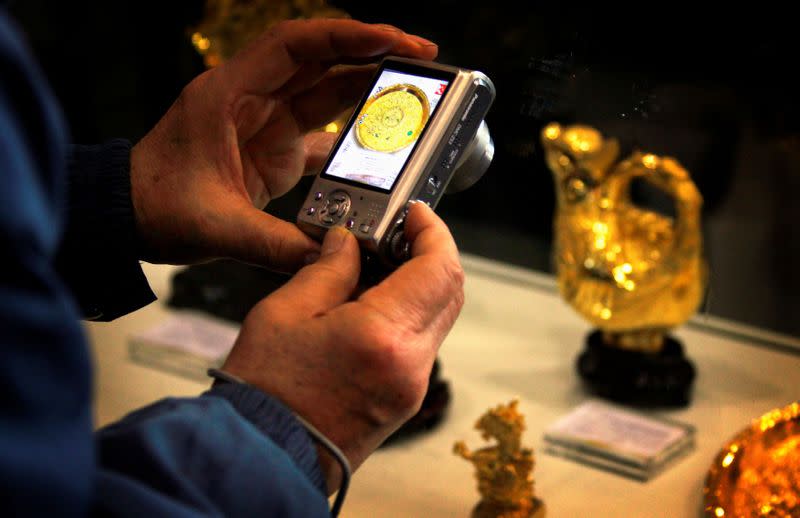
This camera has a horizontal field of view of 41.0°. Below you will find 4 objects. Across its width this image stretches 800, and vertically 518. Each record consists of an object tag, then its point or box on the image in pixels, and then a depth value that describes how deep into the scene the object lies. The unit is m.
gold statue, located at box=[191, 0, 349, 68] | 0.97
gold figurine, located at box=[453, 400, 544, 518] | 0.72
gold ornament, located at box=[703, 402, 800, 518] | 0.69
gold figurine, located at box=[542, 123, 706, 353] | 0.92
